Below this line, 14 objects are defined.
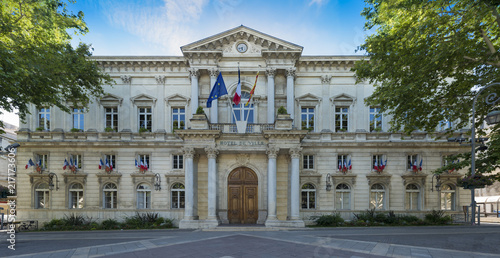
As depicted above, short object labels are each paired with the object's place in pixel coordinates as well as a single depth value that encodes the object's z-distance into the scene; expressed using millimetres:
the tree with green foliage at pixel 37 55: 13102
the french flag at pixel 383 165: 22422
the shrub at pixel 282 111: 20266
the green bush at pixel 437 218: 21359
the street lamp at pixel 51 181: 22250
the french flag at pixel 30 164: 21567
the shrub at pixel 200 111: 20312
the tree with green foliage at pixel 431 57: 12969
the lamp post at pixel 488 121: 9995
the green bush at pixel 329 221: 20625
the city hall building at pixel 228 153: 22375
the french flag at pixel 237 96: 19969
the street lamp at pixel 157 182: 22611
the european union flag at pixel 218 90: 19656
